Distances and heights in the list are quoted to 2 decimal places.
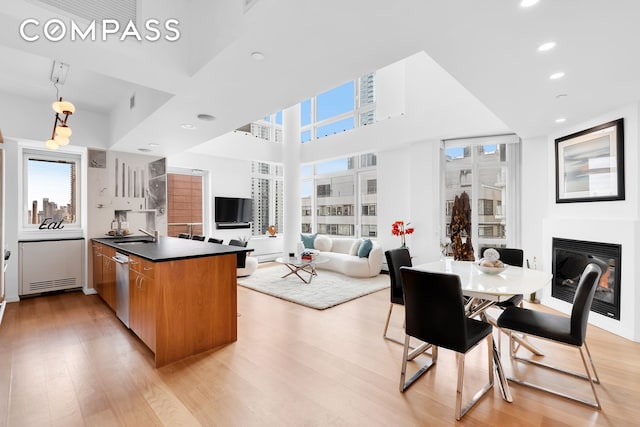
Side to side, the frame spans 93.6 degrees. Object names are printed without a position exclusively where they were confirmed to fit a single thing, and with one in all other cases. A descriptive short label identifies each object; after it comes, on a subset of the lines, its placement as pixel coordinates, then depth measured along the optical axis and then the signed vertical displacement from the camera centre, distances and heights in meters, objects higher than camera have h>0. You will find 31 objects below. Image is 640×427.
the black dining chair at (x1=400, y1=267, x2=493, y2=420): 1.88 -0.71
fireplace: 3.26 -0.70
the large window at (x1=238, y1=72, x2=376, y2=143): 7.08 +2.50
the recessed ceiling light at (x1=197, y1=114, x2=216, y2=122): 3.27 +1.05
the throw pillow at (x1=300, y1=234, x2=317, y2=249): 7.18 -0.67
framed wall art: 3.30 +0.57
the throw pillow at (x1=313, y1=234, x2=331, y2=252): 7.04 -0.75
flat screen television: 6.92 +0.03
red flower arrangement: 5.55 -0.34
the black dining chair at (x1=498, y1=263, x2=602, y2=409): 1.97 -0.81
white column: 7.36 +0.91
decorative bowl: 2.53 -0.49
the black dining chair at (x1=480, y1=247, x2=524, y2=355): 3.24 -0.49
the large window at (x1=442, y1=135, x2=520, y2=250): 4.94 +0.49
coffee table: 5.37 -0.96
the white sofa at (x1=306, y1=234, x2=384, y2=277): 5.86 -0.92
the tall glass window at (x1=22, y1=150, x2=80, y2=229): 4.70 +0.38
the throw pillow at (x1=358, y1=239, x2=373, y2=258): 6.02 -0.74
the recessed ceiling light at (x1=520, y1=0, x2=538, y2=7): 1.53 +1.07
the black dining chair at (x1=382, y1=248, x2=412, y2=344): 3.02 -0.66
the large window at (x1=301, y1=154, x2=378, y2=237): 7.18 +0.39
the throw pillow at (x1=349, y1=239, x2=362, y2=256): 6.39 -0.75
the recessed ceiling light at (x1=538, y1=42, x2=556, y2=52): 1.94 +1.08
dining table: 2.06 -0.54
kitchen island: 2.52 -0.78
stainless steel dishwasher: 3.17 -0.82
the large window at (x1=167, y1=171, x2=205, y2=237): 6.36 +0.21
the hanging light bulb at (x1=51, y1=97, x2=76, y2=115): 2.67 +0.95
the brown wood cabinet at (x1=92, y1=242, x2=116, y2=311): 3.75 -0.83
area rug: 4.37 -1.26
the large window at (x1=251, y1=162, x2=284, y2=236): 7.89 +0.43
